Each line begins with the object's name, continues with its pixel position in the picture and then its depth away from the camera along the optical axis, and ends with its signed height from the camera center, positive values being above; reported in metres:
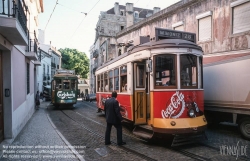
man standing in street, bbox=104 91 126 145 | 6.91 -1.14
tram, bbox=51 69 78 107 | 18.55 -0.61
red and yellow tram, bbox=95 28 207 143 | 6.45 -0.17
